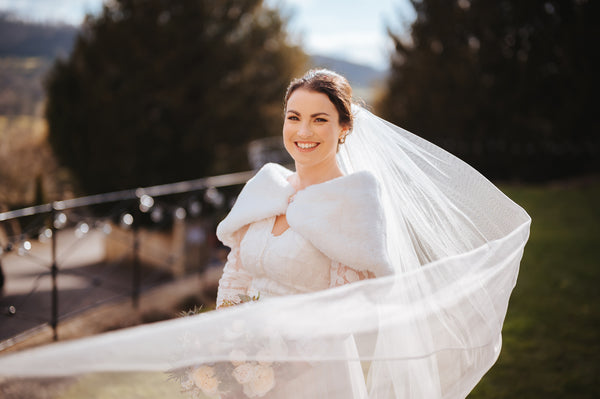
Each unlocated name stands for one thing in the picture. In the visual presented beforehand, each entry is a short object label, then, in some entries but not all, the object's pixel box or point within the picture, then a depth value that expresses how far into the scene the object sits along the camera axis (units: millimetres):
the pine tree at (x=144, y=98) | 13234
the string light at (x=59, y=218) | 4461
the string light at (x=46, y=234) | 4168
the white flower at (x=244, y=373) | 1421
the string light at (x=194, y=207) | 6095
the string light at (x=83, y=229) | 4730
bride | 1251
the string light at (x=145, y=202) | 5281
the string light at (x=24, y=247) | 3877
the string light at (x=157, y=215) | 5495
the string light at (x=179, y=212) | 5846
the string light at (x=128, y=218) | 4957
